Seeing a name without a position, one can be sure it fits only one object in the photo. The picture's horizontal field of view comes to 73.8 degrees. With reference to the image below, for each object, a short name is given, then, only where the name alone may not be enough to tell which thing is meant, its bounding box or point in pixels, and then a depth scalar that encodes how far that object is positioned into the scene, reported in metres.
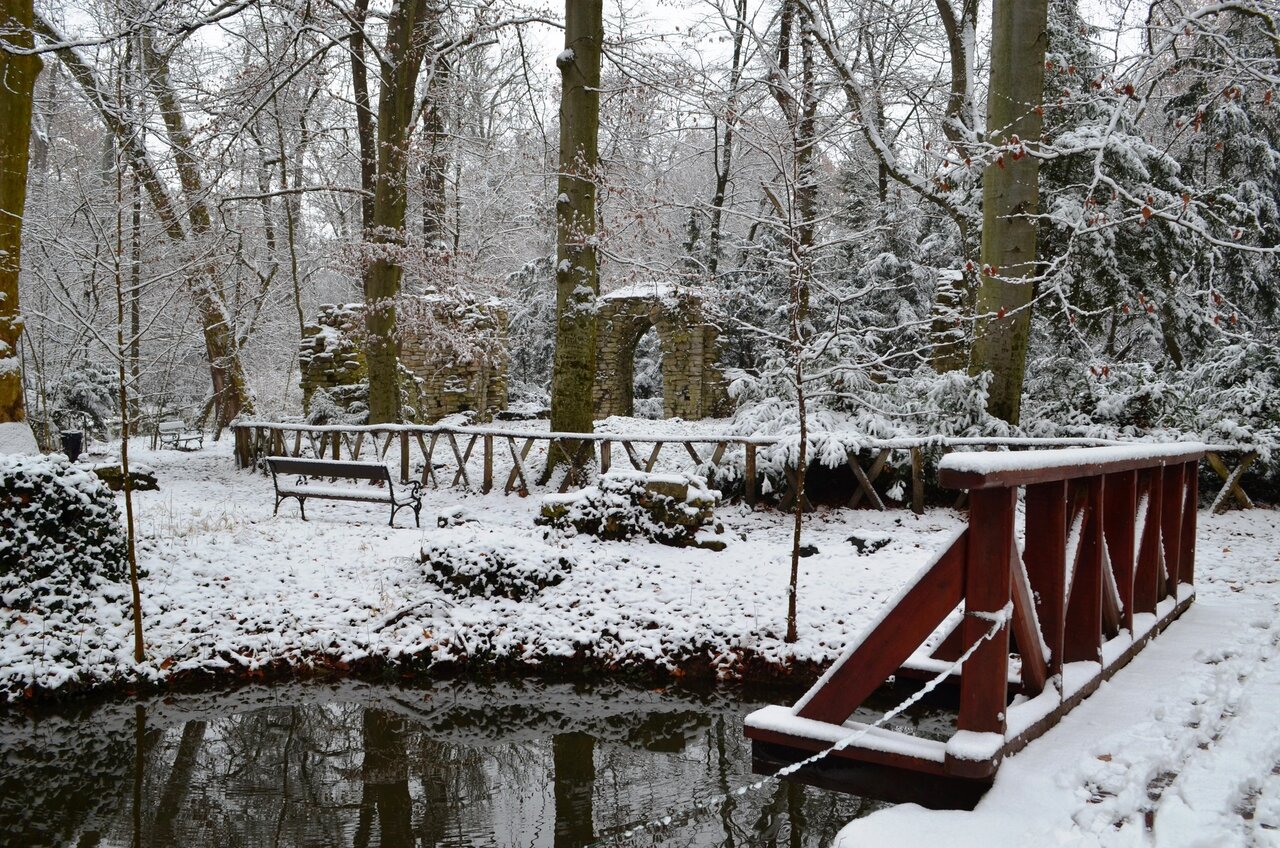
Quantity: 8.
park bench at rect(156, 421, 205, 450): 19.14
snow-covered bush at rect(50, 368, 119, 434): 17.95
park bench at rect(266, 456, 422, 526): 9.34
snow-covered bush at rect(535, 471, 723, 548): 8.19
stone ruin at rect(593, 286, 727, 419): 19.97
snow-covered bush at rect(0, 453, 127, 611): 6.33
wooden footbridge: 2.93
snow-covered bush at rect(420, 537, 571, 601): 7.17
